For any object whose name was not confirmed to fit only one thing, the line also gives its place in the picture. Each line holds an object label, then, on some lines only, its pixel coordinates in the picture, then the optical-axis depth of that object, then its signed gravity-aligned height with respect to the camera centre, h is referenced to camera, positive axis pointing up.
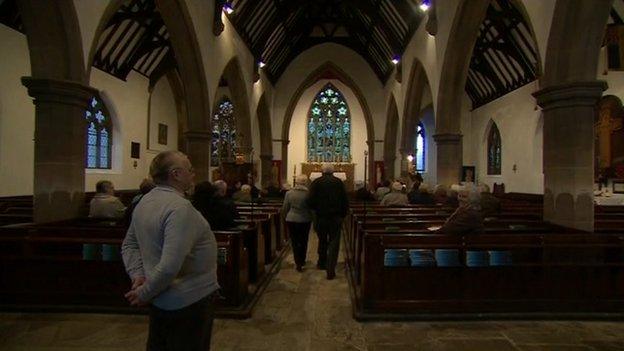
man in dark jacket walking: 5.83 -0.32
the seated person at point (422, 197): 9.05 -0.28
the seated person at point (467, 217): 4.38 -0.32
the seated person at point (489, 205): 6.83 -0.32
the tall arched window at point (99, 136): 14.47 +1.39
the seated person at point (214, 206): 4.68 -0.27
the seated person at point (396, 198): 8.77 -0.30
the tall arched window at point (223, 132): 22.39 +2.37
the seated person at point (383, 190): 11.27 -0.19
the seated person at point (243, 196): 9.44 -0.31
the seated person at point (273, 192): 12.91 -0.31
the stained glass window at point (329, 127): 23.30 +2.77
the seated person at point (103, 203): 5.96 -0.31
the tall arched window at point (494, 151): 17.86 +1.29
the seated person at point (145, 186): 5.33 -0.07
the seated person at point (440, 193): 9.97 -0.22
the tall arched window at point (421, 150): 22.75 +1.62
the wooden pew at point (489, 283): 4.30 -0.94
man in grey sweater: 1.87 -0.34
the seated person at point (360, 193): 8.81 -0.21
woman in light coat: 6.31 -0.49
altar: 22.09 +0.61
